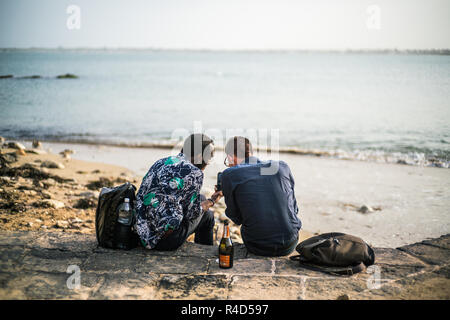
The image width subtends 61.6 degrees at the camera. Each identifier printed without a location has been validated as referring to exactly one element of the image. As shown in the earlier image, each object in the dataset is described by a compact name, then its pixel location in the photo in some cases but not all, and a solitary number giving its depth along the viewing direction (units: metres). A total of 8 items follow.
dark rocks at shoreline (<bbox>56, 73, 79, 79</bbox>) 38.81
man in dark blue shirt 3.73
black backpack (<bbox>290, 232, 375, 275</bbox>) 3.55
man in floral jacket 3.71
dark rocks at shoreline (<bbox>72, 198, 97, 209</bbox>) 6.15
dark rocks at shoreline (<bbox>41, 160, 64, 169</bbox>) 8.80
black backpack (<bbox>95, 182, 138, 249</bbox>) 3.86
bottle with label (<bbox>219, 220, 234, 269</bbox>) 3.61
